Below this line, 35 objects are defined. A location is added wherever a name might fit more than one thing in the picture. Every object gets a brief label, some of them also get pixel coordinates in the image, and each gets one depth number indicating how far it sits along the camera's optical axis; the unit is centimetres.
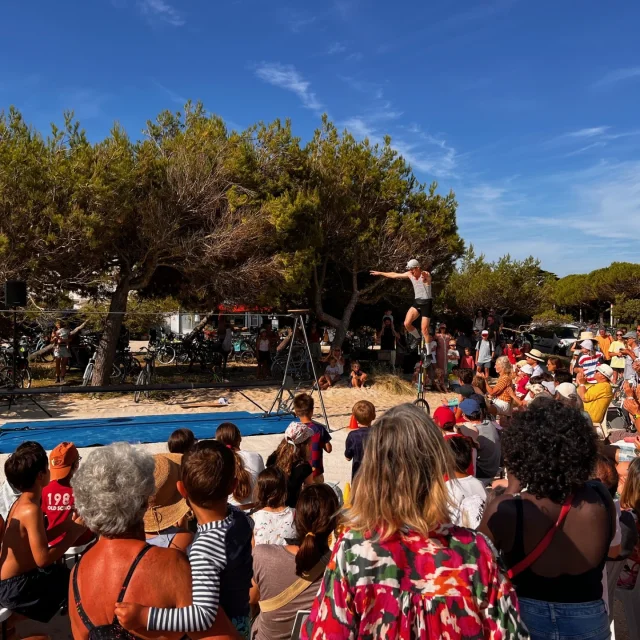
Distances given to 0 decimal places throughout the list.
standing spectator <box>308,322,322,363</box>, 1747
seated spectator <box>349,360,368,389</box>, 1540
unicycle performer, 873
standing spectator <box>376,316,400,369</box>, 1803
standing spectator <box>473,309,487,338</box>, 1942
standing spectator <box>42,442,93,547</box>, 319
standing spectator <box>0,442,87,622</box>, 282
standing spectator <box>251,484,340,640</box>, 255
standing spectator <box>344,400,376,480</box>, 451
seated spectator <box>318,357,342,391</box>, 1502
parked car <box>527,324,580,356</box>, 2434
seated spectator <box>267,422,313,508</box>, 384
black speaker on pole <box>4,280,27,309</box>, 1041
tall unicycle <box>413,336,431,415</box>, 901
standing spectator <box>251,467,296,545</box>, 292
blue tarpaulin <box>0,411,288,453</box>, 889
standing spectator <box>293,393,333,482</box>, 485
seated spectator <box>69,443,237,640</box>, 176
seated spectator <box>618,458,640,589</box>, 298
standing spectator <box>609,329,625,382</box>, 1223
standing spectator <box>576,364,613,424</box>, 718
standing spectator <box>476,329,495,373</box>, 1528
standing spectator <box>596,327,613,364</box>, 1328
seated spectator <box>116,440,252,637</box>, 185
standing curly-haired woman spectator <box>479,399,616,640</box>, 191
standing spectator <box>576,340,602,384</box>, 846
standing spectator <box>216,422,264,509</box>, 380
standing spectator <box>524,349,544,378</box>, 902
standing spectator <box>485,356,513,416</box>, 772
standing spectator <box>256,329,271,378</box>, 1623
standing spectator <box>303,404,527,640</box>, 150
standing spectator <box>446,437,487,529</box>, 321
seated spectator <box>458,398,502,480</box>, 525
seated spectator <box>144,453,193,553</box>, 336
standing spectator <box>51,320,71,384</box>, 1416
